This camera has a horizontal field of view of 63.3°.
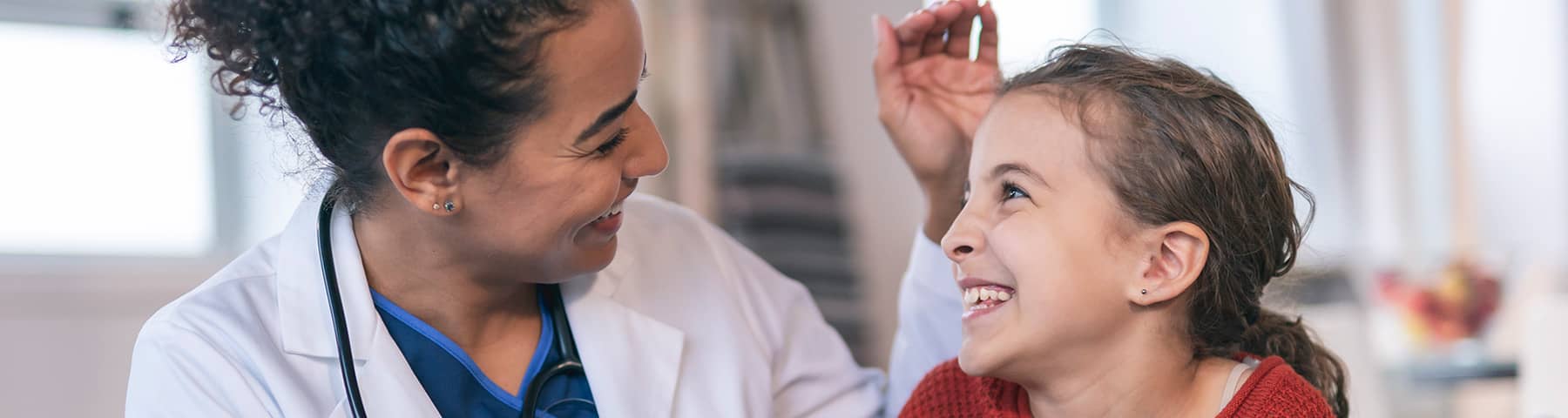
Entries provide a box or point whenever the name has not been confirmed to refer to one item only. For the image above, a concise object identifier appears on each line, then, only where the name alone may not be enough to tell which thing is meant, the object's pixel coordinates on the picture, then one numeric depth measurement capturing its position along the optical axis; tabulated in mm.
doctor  1087
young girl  1124
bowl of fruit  2852
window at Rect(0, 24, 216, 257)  2531
